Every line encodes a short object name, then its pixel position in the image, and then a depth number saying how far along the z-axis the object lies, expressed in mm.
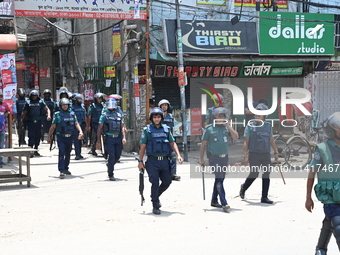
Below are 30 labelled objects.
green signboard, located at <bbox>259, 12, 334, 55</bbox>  18344
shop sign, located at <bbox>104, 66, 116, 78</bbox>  18469
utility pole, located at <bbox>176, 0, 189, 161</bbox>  15312
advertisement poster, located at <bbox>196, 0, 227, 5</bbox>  17966
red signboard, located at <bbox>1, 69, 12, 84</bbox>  14109
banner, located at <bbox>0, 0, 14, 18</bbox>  13281
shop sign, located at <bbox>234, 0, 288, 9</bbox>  18719
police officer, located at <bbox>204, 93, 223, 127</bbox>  13135
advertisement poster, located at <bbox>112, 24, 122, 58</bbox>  18172
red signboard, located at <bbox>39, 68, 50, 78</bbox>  24828
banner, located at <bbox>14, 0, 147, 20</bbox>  14352
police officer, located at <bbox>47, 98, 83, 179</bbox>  12336
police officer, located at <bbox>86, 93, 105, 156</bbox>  15681
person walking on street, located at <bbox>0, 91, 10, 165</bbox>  13523
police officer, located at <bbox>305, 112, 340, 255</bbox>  5395
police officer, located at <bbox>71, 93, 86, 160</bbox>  15857
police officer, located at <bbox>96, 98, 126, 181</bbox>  11781
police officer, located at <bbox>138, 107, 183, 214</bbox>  8516
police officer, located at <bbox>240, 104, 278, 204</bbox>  9414
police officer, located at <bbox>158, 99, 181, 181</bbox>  11875
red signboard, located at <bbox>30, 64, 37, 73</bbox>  25923
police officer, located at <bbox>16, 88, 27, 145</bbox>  16578
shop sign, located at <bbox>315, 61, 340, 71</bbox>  20141
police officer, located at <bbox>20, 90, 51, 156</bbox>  15531
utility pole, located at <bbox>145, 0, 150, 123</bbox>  16250
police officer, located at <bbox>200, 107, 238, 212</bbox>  8867
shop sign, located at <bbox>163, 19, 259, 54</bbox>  16453
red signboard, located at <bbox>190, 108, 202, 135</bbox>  18438
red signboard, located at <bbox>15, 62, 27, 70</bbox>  25700
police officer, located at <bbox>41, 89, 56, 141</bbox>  17312
